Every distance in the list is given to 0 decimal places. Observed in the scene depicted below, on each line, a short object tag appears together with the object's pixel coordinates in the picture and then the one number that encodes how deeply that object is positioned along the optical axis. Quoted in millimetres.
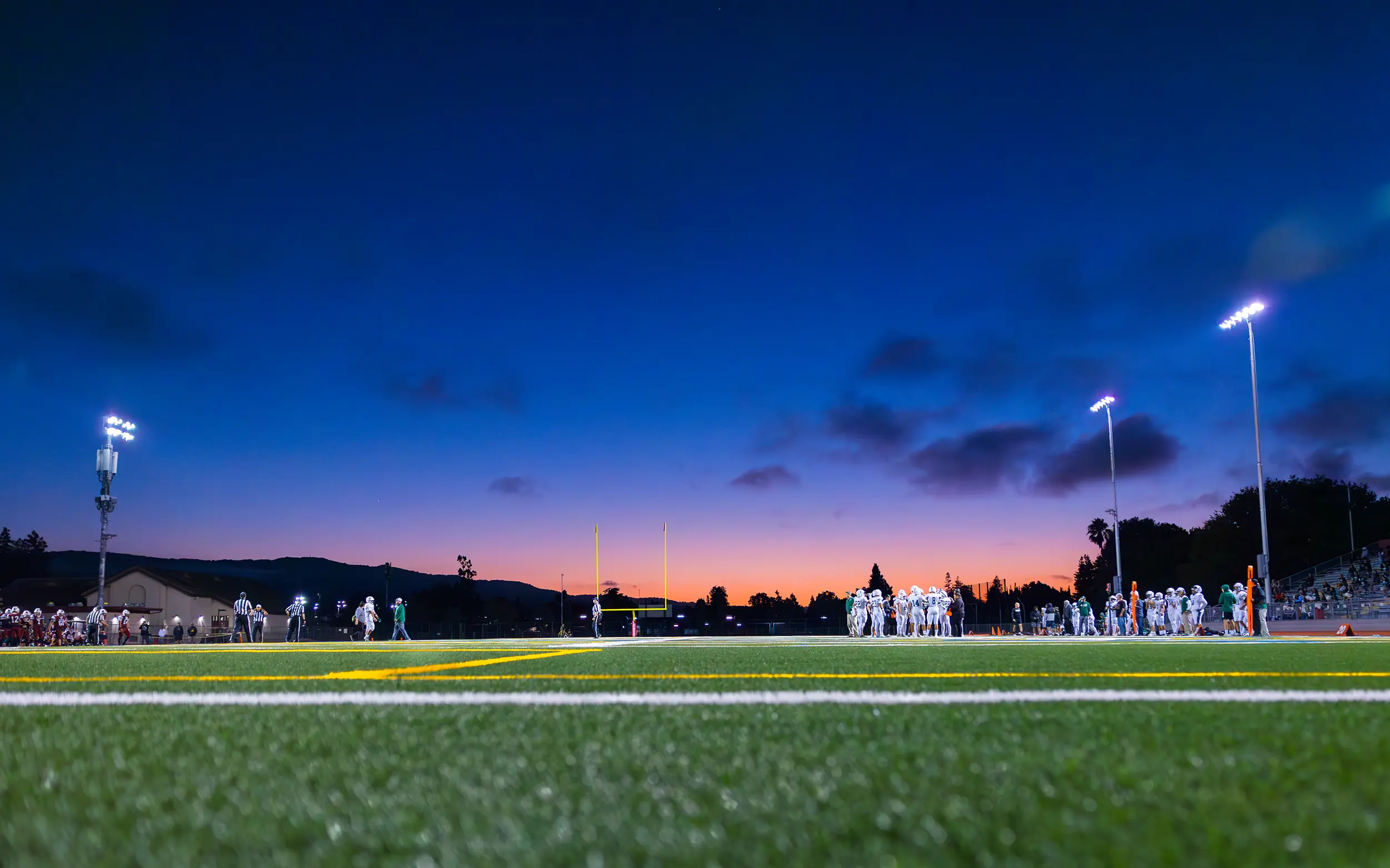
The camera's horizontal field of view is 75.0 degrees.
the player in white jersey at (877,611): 28438
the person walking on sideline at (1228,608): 22797
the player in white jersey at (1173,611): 28625
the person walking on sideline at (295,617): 35875
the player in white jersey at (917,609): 30297
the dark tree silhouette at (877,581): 113500
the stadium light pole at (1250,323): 30203
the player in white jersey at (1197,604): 26969
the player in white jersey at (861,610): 28766
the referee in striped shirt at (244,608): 32156
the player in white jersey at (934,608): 30234
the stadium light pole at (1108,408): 39625
